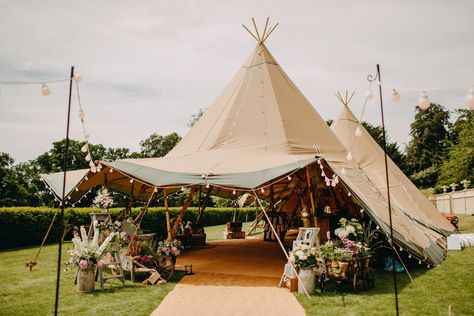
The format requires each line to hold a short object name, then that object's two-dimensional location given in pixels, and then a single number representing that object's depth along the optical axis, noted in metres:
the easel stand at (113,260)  6.24
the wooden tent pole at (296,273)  5.75
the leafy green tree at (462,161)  26.05
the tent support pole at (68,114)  3.68
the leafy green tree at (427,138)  42.06
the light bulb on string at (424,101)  3.21
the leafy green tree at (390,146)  30.52
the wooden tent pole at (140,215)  8.54
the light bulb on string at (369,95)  3.98
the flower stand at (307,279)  5.84
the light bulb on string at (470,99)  3.07
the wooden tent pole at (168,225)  7.54
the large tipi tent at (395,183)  10.94
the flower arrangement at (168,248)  6.90
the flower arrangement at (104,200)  7.49
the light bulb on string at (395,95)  3.58
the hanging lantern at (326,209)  10.36
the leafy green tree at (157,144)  37.31
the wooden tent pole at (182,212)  7.74
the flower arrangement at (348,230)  6.24
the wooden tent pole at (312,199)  7.26
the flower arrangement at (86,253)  5.87
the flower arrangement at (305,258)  5.88
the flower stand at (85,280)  5.87
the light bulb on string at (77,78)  4.07
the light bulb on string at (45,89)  3.87
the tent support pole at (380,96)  3.95
